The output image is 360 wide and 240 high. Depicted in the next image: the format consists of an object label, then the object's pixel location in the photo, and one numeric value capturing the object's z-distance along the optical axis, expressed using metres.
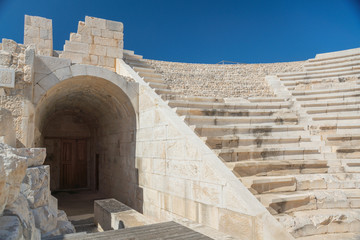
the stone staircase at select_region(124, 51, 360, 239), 3.71
